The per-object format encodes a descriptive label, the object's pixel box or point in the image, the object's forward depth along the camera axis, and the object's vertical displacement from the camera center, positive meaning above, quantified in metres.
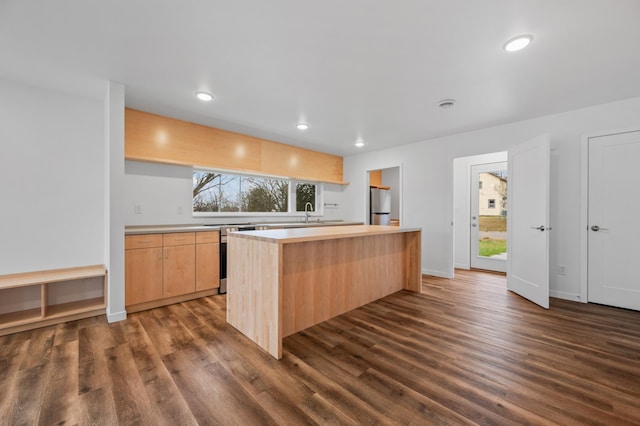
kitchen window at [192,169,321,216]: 4.26 +0.34
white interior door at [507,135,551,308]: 3.24 -0.10
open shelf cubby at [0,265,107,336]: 2.53 -0.91
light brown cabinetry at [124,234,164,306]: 2.94 -0.63
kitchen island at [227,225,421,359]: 2.13 -0.64
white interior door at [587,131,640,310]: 3.09 -0.09
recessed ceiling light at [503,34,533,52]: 1.97 +1.29
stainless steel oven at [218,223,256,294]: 3.68 -0.59
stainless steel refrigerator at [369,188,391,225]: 6.41 +0.16
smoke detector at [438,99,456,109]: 3.11 +1.30
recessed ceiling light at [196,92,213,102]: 2.98 +1.31
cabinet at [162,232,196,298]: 3.21 -0.64
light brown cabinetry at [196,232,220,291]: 3.48 -0.64
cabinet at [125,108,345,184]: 3.41 +0.98
